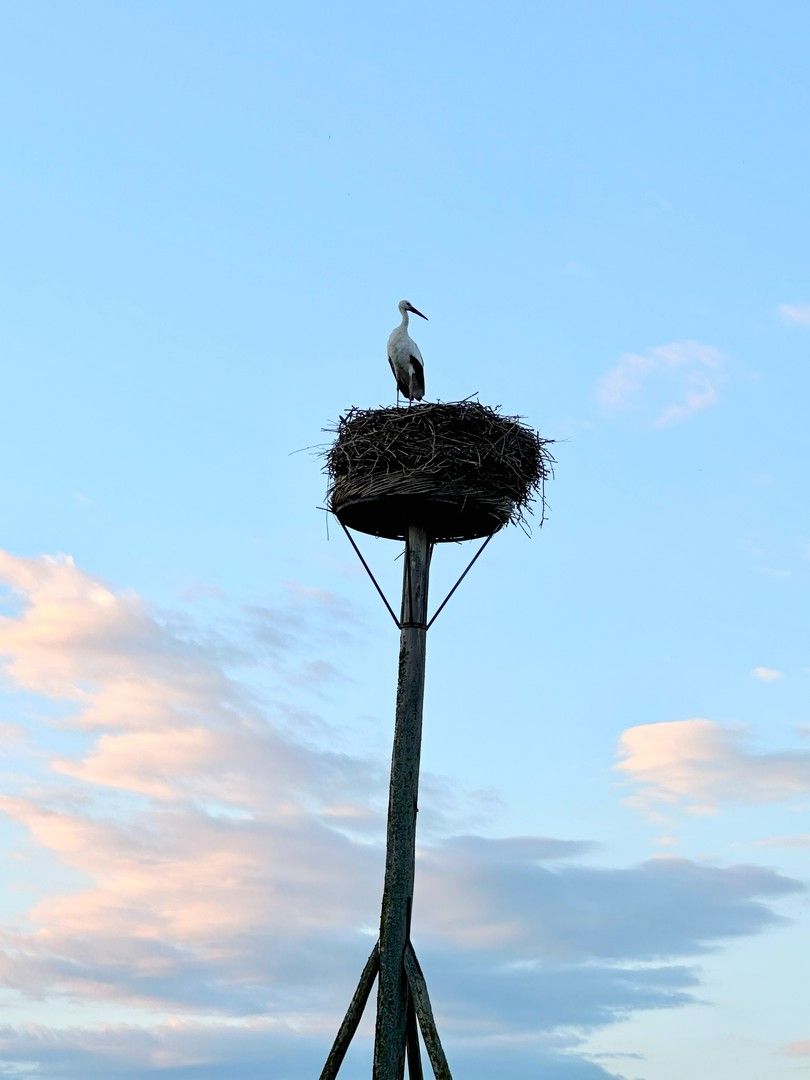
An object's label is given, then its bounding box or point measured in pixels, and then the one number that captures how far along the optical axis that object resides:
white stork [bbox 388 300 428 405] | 15.42
